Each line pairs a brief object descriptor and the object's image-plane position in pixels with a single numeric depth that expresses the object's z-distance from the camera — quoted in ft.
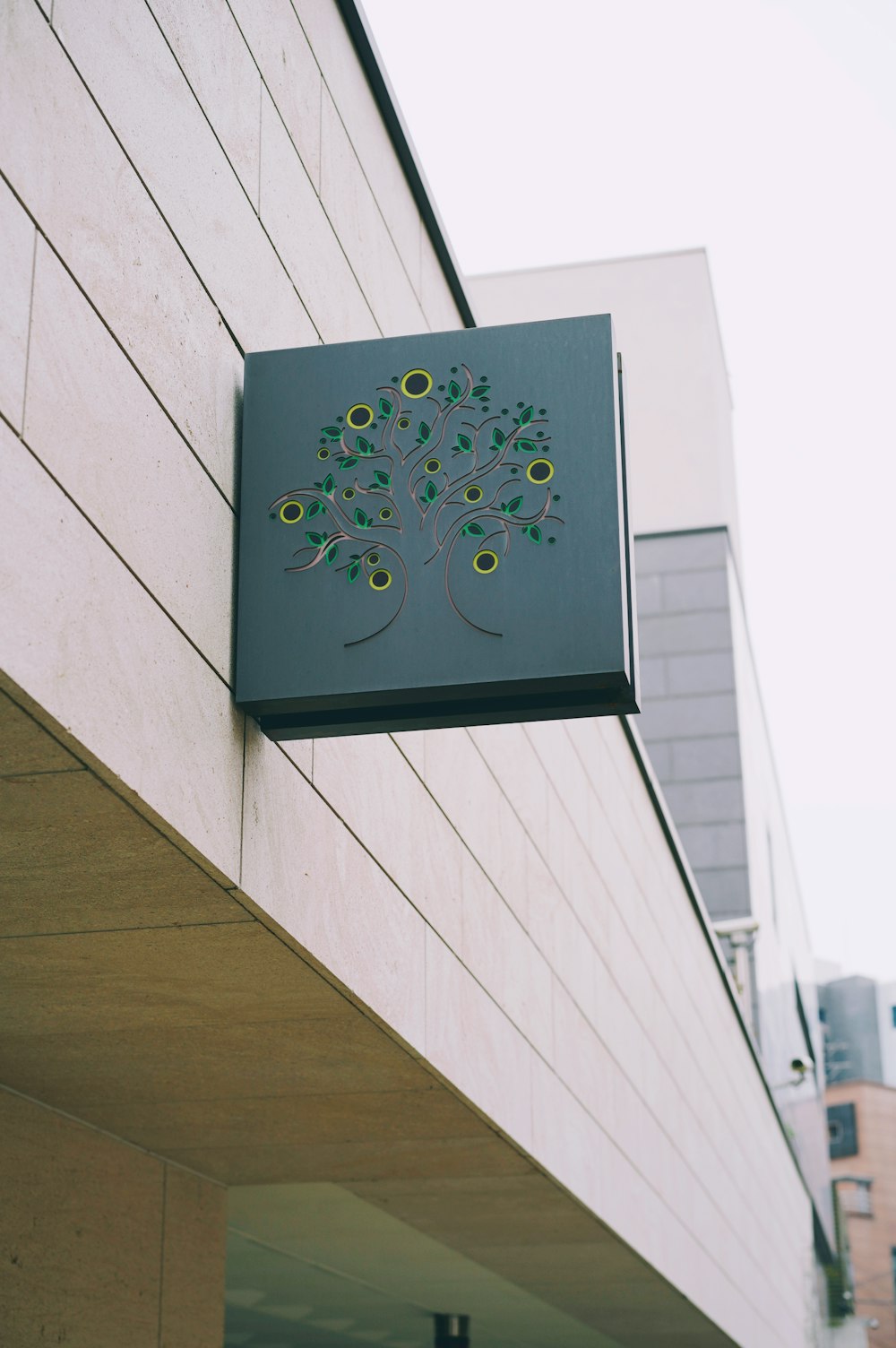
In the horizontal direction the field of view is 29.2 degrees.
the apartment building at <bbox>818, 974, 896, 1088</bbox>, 179.83
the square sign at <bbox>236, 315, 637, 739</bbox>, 11.70
